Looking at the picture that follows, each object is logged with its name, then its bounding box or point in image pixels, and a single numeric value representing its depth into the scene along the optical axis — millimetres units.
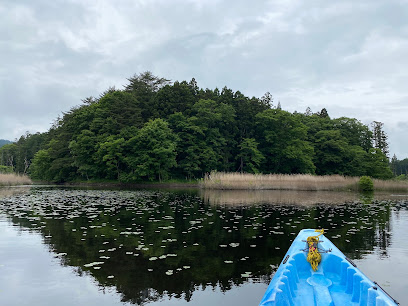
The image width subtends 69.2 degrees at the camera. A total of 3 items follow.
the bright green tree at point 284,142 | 49031
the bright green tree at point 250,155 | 47688
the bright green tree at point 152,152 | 40312
